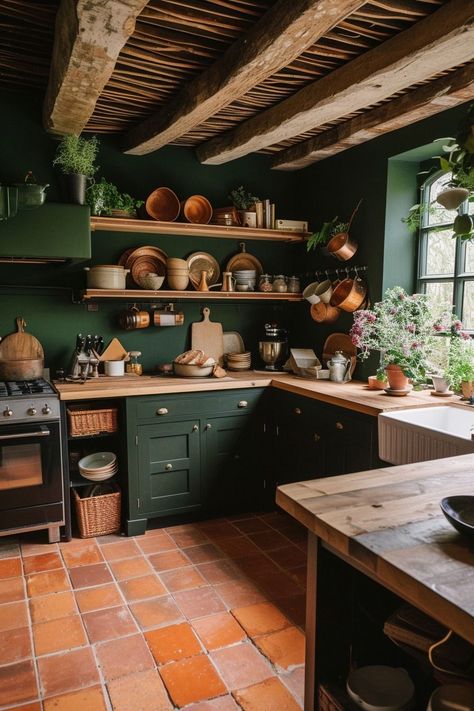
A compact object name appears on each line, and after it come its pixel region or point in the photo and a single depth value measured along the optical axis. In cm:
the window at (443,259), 341
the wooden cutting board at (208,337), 442
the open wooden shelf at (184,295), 377
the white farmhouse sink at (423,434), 248
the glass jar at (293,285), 446
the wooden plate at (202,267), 437
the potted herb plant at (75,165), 354
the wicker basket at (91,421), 349
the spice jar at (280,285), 438
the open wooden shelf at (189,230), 380
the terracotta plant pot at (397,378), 327
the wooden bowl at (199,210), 424
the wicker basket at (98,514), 357
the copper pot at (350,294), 387
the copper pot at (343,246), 391
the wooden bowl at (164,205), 414
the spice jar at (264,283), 436
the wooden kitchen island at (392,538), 106
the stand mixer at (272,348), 434
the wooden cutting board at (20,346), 381
